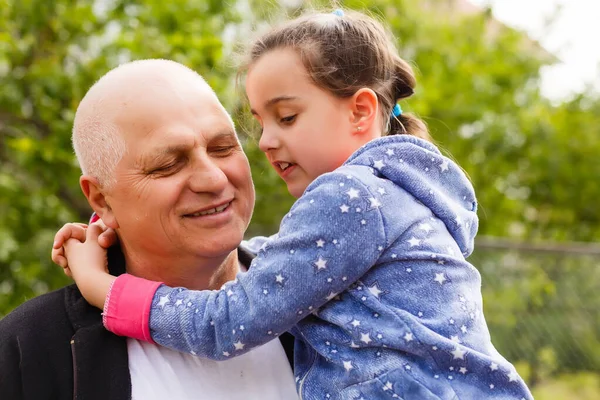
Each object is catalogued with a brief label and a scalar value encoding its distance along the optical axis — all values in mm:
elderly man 1967
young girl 1853
